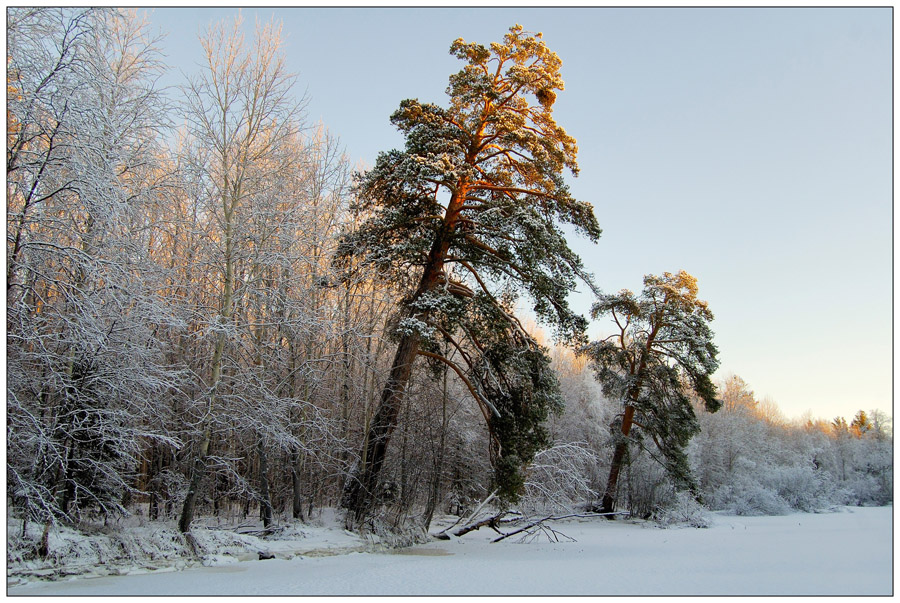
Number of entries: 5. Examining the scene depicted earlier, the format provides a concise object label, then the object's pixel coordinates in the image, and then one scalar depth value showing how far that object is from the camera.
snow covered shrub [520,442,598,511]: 16.83
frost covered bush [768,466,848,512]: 29.06
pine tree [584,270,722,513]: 23.27
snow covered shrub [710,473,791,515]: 27.72
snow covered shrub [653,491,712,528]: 22.54
